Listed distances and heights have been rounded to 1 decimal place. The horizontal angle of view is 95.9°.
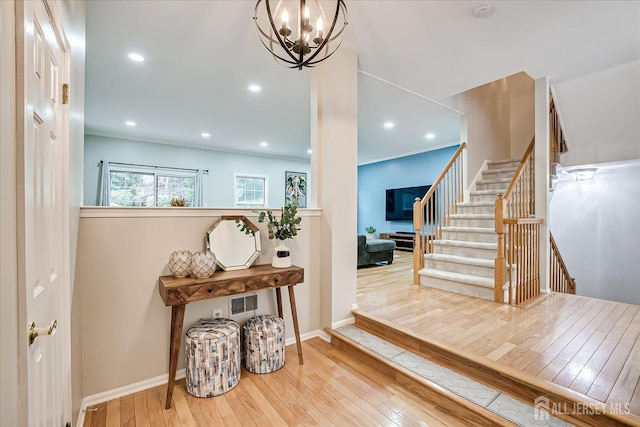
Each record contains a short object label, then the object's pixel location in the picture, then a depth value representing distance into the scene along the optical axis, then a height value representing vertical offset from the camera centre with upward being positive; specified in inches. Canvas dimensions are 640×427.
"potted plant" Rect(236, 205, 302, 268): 94.8 -4.9
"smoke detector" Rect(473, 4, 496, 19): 89.4 +64.3
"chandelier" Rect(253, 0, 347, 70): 60.4 +39.1
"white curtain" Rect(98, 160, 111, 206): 236.1 +23.1
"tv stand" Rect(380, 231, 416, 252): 304.6 -26.5
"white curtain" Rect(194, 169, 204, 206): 275.0 +23.2
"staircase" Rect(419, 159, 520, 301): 141.3 -17.5
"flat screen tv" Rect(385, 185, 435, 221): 303.1 +14.7
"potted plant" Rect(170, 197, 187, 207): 109.1 +4.6
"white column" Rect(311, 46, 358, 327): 108.8 +15.2
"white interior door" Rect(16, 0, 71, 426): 31.3 +0.6
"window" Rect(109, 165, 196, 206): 244.6 +26.0
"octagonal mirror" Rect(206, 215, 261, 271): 89.4 -9.3
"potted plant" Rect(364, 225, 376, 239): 310.1 -17.8
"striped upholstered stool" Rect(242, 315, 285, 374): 87.5 -40.5
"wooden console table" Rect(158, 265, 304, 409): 72.3 -19.9
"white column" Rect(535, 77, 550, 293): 140.6 +21.5
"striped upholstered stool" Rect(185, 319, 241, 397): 76.2 -39.4
